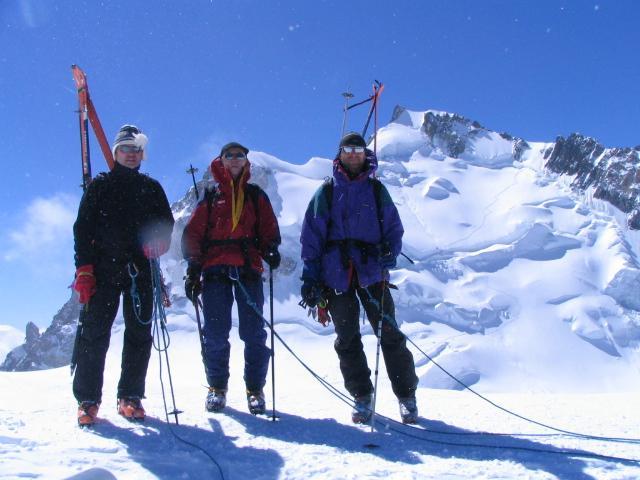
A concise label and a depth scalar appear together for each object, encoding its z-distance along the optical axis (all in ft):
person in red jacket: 15.03
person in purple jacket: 14.83
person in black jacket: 13.35
